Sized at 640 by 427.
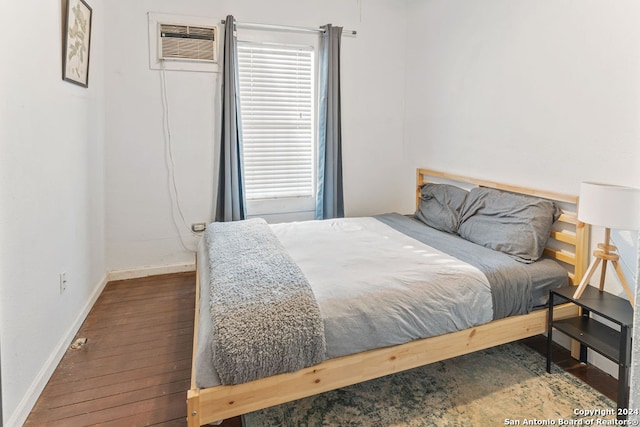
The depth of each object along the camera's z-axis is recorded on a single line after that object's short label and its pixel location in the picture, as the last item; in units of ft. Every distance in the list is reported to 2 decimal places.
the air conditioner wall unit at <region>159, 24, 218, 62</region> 11.43
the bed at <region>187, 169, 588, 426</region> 5.47
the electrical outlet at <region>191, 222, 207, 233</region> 12.46
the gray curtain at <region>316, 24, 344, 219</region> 12.68
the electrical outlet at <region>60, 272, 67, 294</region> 7.90
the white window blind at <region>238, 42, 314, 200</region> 12.49
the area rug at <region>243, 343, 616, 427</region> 6.22
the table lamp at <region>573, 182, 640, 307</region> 6.31
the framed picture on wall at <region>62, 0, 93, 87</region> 7.93
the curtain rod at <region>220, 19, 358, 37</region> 11.93
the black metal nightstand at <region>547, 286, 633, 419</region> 6.09
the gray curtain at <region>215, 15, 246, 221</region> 11.69
